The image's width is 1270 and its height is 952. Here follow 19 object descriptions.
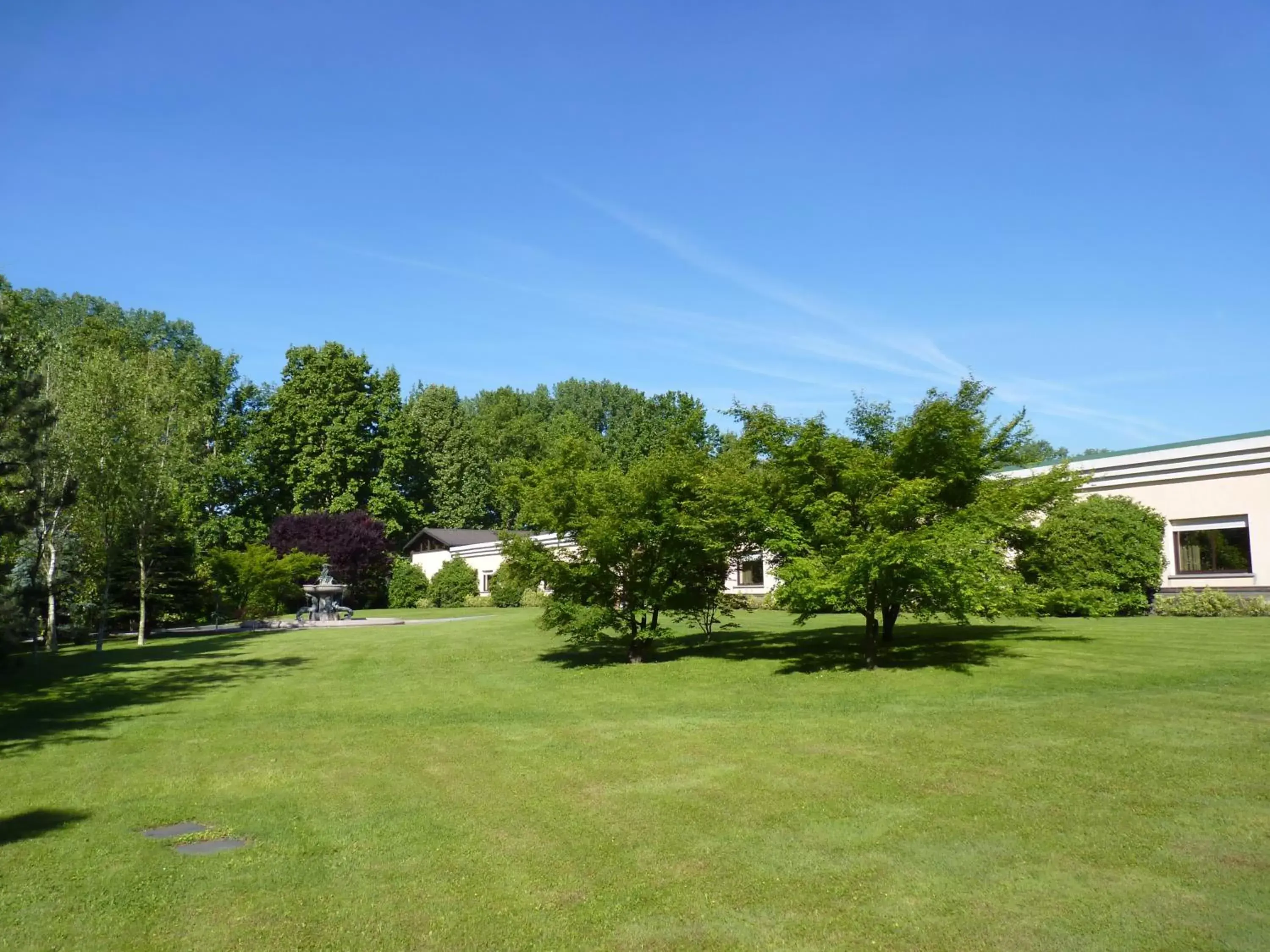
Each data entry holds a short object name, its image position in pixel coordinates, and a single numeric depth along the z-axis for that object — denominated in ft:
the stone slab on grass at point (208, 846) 23.08
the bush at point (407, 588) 178.19
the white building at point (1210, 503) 76.02
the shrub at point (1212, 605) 71.15
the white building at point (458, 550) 177.37
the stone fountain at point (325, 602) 135.95
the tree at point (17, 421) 57.41
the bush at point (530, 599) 152.33
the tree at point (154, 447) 91.35
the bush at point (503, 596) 148.05
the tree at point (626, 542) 58.54
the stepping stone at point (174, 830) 24.83
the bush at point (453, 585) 174.09
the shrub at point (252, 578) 137.39
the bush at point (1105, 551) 76.89
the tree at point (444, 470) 226.99
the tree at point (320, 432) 194.39
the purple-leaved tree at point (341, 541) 169.99
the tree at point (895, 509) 45.83
